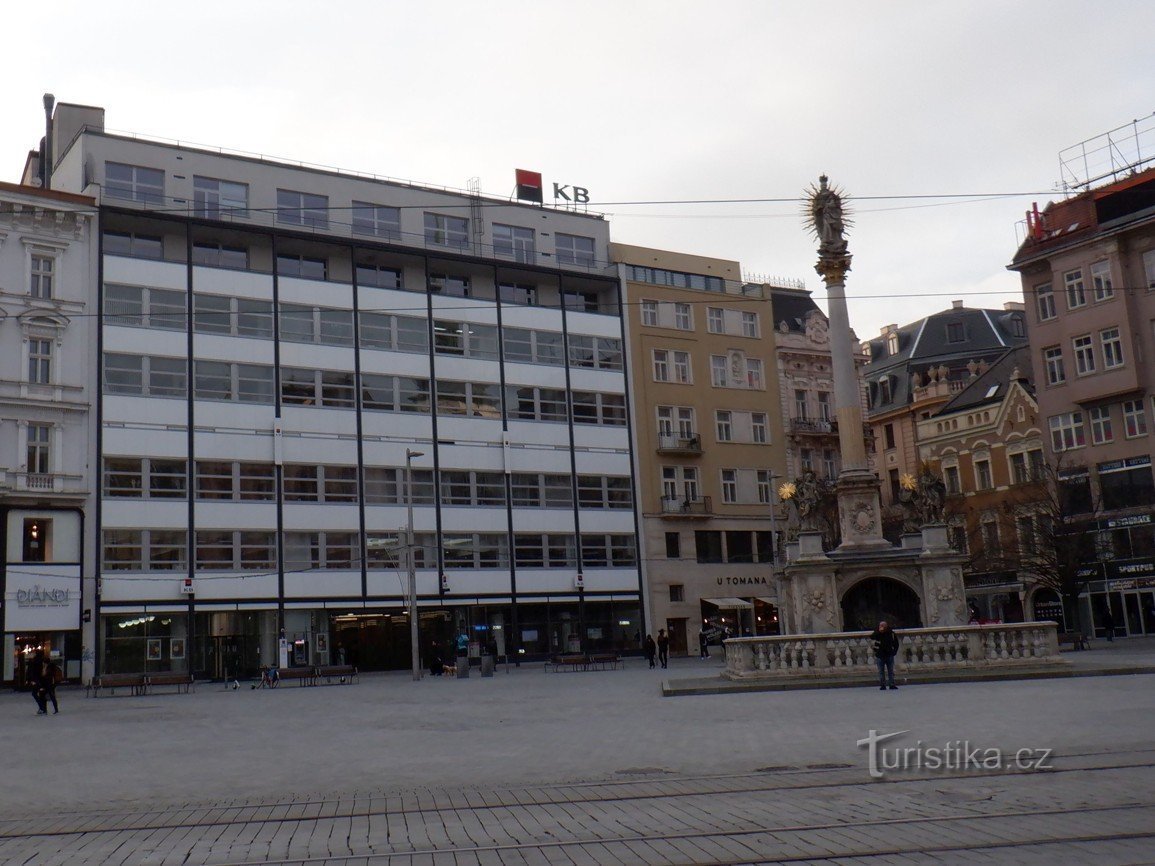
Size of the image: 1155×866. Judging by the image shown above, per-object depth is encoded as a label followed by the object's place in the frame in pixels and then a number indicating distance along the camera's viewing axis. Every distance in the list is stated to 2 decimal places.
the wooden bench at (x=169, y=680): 39.69
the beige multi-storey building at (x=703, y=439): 63.25
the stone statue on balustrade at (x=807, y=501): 32.91
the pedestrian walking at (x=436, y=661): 49.09
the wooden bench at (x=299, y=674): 43.00
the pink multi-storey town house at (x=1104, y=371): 55.56
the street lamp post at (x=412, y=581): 45.19
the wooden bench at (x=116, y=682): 38.78
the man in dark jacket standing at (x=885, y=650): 25.39
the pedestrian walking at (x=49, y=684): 28.75
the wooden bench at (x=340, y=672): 43.84
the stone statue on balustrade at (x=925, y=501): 32.53
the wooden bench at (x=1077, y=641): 43.50
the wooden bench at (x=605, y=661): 48.97
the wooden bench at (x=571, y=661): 47.00
